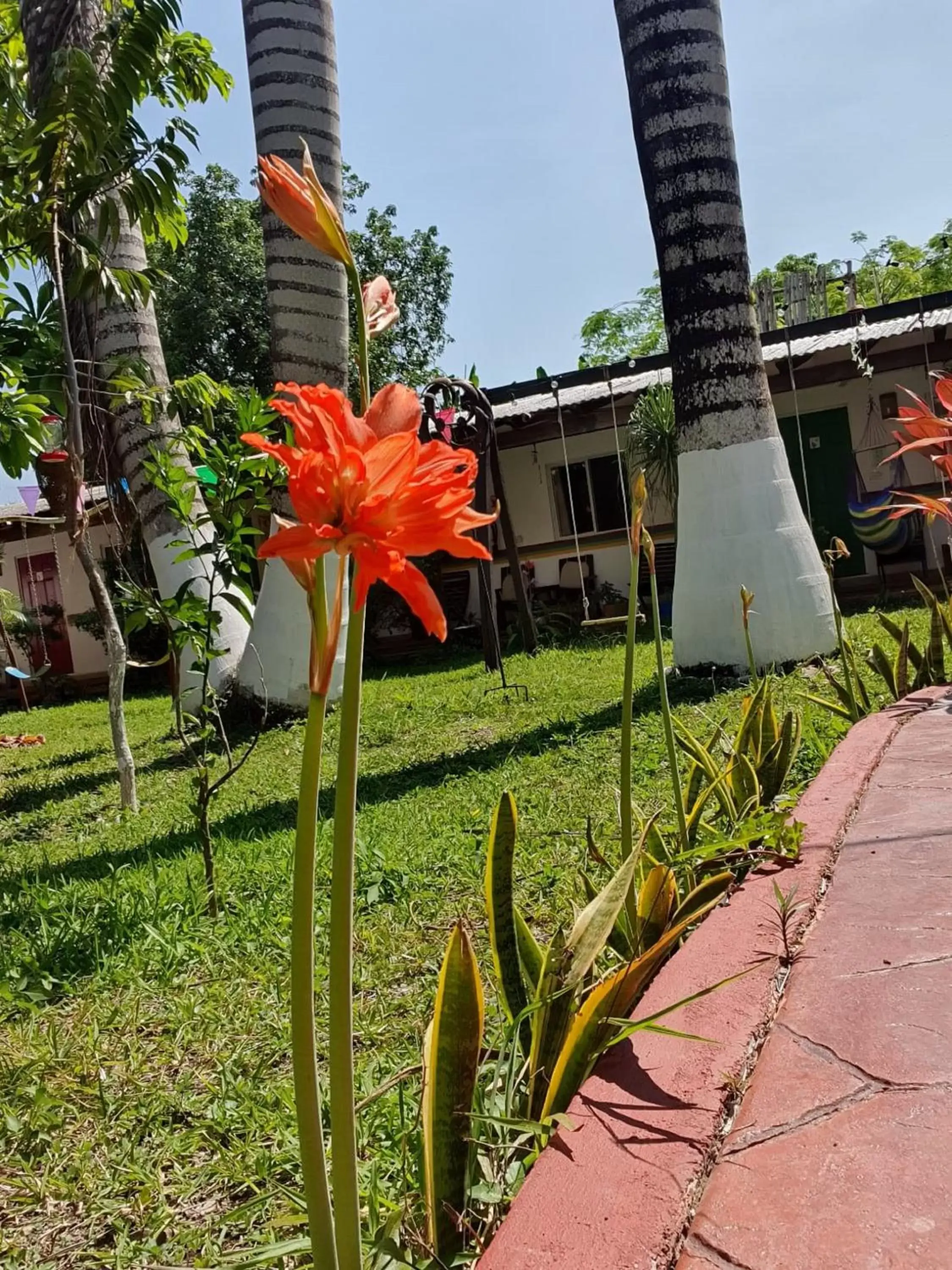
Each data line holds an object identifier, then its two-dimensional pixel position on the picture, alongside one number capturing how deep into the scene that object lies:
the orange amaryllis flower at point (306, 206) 0.83
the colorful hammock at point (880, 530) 10.22
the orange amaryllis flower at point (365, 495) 0.70
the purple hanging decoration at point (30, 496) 12.02
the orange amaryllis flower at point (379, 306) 0.95
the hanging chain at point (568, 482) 11.20
